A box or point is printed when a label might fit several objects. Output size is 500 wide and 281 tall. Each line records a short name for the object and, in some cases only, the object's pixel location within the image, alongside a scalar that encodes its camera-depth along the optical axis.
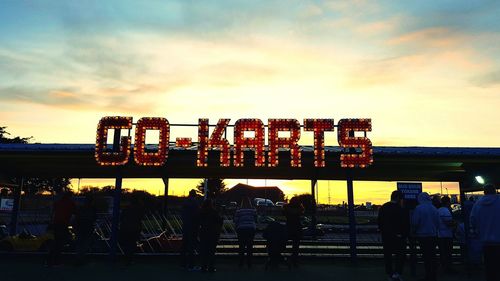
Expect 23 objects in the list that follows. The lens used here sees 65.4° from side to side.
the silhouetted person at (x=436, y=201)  11.69
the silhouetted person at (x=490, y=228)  7.36
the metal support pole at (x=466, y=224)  12.38
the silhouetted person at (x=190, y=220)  11.66
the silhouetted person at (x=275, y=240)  12.12
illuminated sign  14.09
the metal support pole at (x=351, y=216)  13.48
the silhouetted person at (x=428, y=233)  9.52
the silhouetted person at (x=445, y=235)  11.17
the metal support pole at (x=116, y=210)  13.58
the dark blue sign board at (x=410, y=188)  14.75
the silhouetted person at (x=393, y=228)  9.87
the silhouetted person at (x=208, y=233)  11.06
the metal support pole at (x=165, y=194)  17.92
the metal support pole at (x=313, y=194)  16.16
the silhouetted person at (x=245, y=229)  12.14
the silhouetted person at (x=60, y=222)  11.65
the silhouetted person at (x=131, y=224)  11.76
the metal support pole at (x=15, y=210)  18.12
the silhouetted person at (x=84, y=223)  12.13
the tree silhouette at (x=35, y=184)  51.97
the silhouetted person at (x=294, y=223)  12.05
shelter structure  13.99
